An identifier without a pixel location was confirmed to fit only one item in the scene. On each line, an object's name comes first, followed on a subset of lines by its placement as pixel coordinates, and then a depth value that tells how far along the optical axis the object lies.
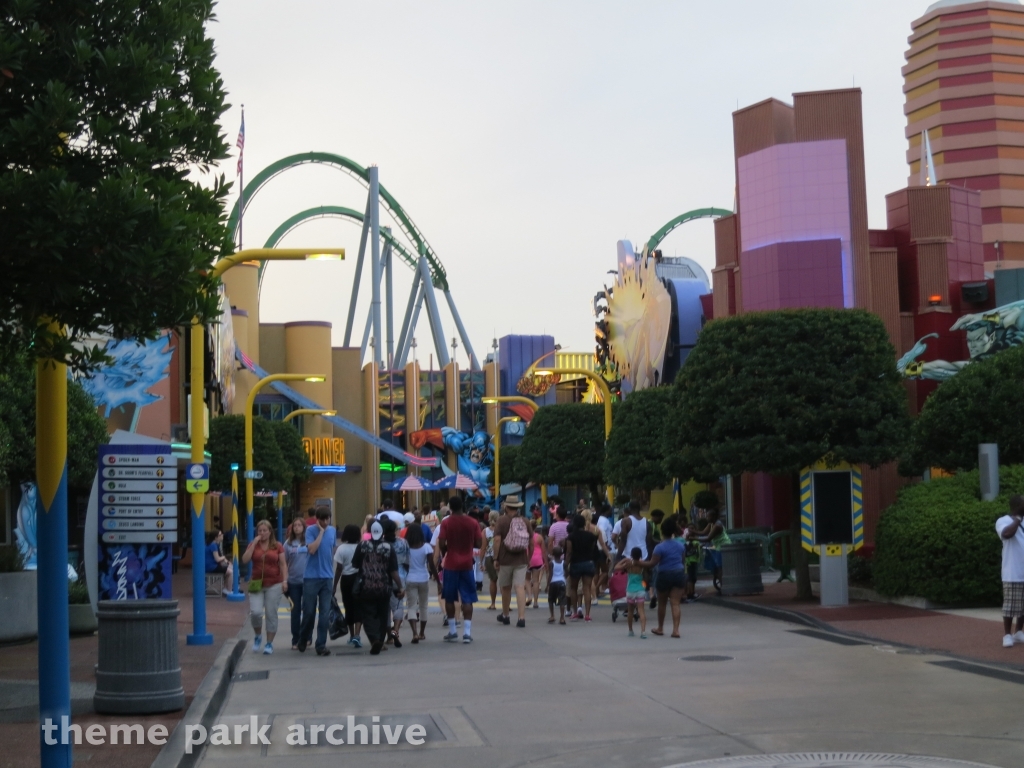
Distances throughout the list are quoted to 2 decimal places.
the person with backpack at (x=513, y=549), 19.09
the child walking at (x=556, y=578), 20.72
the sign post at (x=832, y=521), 21.27
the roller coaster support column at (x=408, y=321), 80.31
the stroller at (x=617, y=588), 19.92
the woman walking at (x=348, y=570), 16.52
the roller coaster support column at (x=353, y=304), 75.75
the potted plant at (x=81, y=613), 18.33
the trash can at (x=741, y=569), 24.20
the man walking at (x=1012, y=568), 14.56
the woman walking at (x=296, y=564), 16.44
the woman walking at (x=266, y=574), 16.28
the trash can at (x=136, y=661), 11.02
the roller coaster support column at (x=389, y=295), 70.50
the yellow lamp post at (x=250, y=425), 32.88
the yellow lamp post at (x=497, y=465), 56.56
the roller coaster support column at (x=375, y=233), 65.06
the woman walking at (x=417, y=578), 17.91
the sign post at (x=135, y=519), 15.34
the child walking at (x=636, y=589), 17.59
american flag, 45.75
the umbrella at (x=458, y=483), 65.38
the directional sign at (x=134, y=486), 15.33
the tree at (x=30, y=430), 20.56
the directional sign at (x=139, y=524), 15.41
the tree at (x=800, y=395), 21.95
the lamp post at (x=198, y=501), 17.12
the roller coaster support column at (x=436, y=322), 75.00
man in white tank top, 19.81
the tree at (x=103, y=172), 6.53
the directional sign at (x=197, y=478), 17.89
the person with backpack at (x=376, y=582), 16.17
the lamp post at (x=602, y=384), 32.37
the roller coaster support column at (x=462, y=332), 82.12
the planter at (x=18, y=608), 16.80
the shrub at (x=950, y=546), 19.23
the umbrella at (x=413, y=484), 69.25
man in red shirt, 17.66
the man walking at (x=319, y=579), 16.31
